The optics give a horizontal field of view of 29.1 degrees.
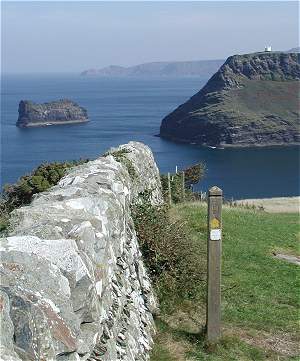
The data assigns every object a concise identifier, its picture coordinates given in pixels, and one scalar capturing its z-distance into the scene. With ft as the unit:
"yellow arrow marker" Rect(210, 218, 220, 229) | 23.24
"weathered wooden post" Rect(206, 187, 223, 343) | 23.31
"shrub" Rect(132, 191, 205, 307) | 27.76
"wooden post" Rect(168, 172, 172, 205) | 57.67
